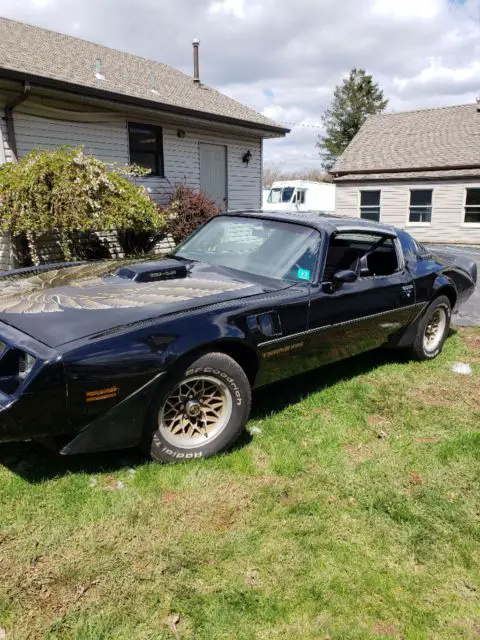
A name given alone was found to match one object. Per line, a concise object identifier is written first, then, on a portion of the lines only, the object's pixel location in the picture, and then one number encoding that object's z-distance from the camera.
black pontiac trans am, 2.46
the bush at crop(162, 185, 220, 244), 11.30
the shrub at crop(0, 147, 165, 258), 7.97
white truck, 29.25
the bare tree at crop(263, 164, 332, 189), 73.32
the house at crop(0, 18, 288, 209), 9.27
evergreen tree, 42.84
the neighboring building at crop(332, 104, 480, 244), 19.98
